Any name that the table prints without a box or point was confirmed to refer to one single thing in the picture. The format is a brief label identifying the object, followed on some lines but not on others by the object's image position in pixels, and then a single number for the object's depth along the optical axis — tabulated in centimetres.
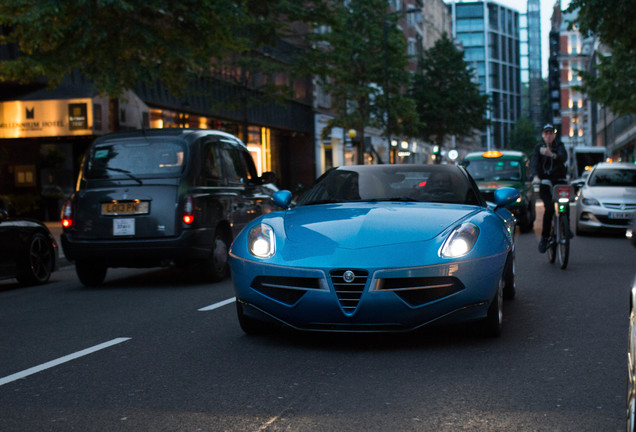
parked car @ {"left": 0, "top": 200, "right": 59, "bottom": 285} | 1095
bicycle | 1145
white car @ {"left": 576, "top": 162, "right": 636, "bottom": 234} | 1764
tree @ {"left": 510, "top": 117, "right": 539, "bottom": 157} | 14738
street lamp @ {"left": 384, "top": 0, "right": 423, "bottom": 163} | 4603
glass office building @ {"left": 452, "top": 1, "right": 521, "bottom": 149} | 18650
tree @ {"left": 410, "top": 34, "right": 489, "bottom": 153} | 6481
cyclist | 1214
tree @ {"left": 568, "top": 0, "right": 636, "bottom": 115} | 1961
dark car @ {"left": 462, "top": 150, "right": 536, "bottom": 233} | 1973
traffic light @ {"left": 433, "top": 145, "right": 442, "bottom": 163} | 5806
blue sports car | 589
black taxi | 1036
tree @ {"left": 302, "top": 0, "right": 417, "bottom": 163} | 4647
